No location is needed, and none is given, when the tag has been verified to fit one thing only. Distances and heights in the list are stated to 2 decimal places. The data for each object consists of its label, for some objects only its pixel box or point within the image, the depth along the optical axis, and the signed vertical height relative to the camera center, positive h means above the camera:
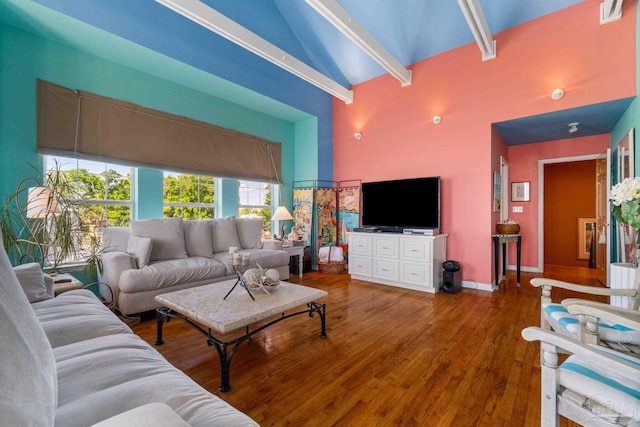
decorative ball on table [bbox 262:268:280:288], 2.27 -0.53
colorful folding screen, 5.17 +0.01
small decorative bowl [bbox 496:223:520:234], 3.94 -0.17
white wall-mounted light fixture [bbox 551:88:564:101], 3.27 +1.44
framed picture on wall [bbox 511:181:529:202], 4.95 +0.45
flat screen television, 3.98 +0.16
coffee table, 1.69 -0.64
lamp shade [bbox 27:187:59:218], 2.40 +0.08
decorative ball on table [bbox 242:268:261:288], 2.23 -0.52
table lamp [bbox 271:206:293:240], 4.90 -0.02
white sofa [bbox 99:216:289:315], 2.73 -0.51
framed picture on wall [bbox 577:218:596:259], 5.56 -0.37
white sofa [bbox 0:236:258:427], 0.55 -0.59
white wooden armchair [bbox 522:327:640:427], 0.94 -0.62
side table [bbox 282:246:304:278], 4.52 -0.62
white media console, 3.73 -0.63
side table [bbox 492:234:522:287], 3.94 -0.38
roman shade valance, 2.98 +0.99
